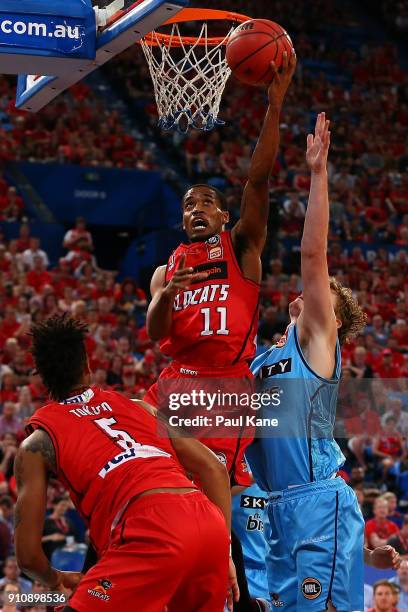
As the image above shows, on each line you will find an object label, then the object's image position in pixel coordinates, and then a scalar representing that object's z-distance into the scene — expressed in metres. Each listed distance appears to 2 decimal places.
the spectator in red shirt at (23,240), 13.14
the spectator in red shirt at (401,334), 13.46
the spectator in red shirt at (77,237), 13.98
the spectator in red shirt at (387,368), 12.24
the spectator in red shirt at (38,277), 12.38
